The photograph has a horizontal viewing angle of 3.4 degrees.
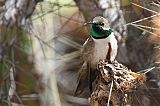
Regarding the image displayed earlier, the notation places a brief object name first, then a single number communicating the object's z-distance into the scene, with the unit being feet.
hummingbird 9.39
